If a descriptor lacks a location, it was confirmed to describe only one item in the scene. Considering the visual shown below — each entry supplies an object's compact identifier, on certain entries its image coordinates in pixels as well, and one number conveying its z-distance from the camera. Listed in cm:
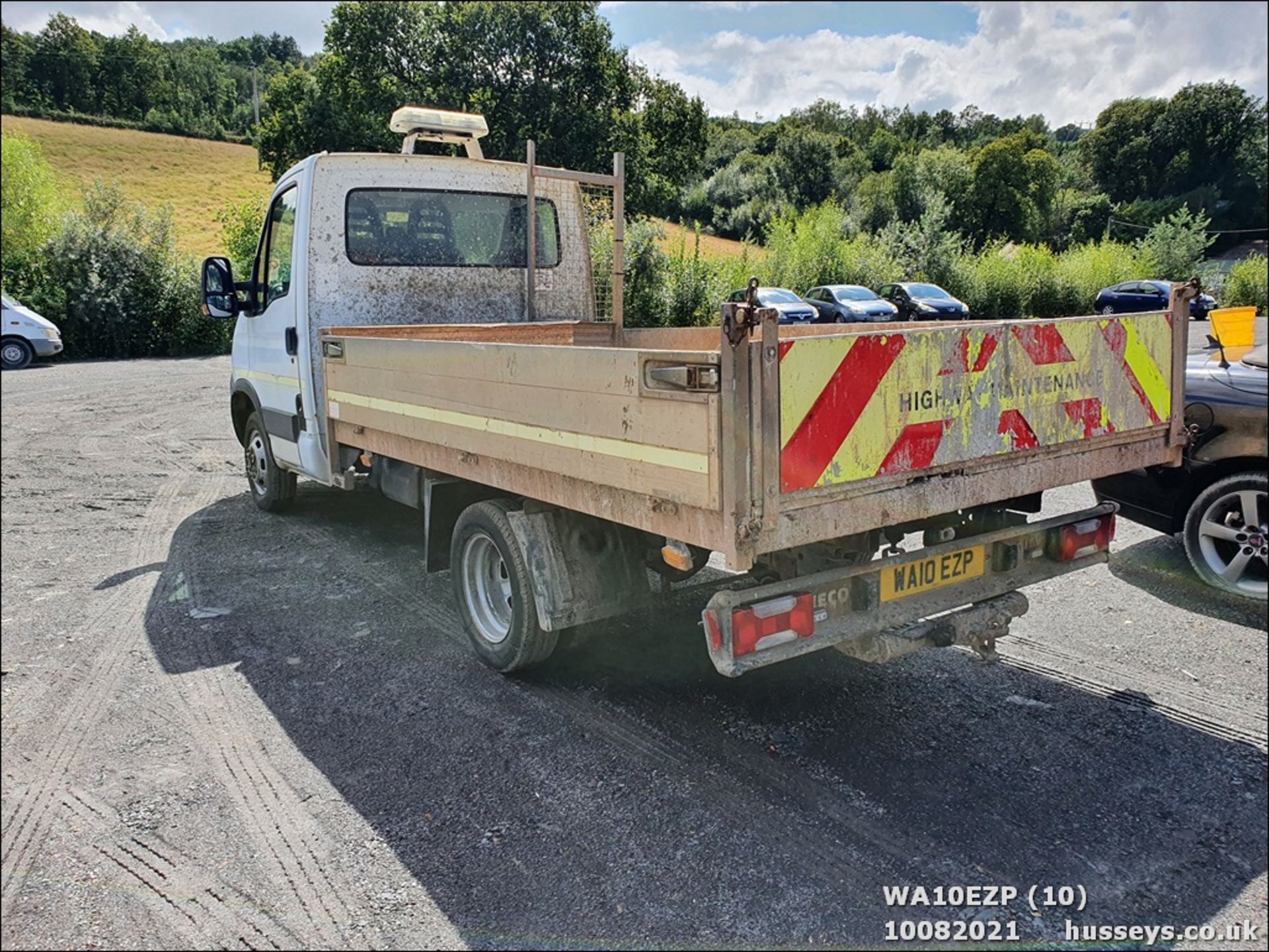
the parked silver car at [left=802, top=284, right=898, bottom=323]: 2375
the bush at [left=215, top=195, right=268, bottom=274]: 2403
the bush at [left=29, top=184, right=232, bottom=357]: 1969
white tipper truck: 280
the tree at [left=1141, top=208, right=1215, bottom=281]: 3419
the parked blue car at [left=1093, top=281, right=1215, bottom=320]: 2738
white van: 1381
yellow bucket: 449
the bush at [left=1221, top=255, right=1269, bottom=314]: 3000
